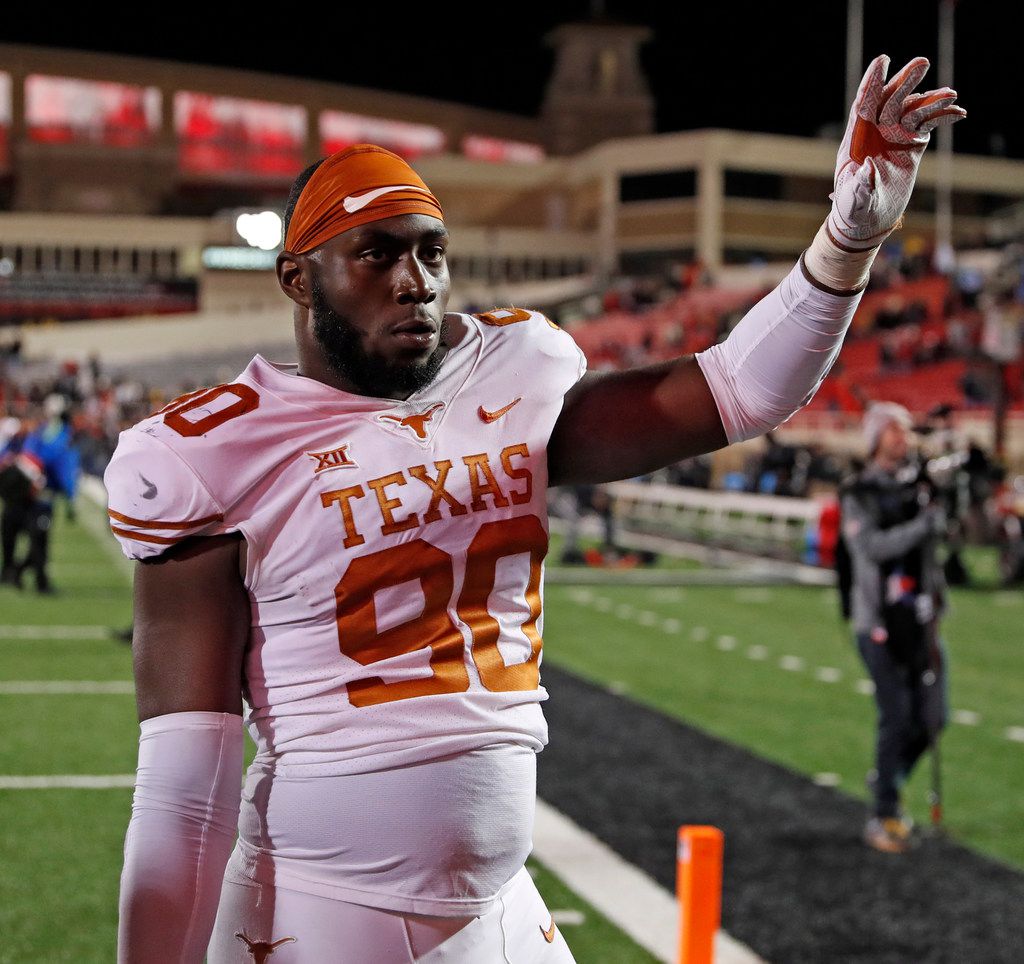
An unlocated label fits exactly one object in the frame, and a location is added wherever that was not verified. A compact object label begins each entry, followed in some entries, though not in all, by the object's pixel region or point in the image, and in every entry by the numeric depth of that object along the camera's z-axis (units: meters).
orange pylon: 3.58
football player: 2.16
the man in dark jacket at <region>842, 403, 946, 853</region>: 6.82
